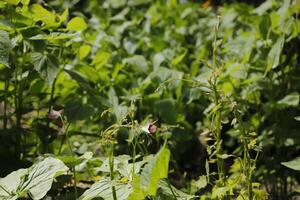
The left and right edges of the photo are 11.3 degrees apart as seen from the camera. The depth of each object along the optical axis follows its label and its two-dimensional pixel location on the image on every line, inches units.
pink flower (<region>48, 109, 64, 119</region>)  97.3
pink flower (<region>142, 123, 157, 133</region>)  87.2
